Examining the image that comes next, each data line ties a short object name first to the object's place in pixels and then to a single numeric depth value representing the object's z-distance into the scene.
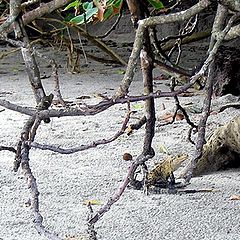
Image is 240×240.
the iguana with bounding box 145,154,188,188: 4.58
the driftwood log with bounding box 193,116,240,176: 4.91
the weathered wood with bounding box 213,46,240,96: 6.47
